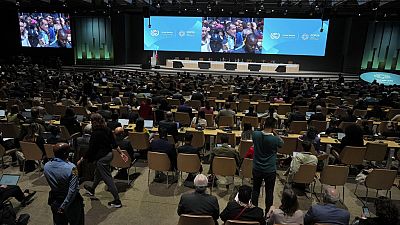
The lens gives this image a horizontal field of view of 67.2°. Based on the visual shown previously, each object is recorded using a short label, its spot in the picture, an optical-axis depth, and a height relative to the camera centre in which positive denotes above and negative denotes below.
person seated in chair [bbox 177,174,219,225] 4.15 -2.05
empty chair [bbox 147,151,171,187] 6.46 -2.37
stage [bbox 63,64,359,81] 24.44 -1.53
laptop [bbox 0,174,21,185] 5.35 -2.37
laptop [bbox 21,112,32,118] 9.23 -2.11
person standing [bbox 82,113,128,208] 5.34 -1.77
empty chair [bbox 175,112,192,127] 9.86 -2.15
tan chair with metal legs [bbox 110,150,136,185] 6.63 -2.45
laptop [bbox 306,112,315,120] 10.25 -1.93
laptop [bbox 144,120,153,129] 8.46 -2.04
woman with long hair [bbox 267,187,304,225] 3.81 -1.97
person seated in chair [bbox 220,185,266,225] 3.89 -2.00
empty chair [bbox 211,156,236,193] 6.25 -2.32
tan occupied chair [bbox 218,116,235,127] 9.78 -2.16
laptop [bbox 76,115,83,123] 8.99 -2.12
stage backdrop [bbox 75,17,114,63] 28.36 +0.75
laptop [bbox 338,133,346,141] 7.83 -1.96
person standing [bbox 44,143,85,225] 3.96 -1.76
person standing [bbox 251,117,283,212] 4.84 -1.65
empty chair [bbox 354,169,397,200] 5.89 -2.31
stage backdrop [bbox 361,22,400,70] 24.28 +1.17
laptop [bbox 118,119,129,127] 8.61 -2.05
